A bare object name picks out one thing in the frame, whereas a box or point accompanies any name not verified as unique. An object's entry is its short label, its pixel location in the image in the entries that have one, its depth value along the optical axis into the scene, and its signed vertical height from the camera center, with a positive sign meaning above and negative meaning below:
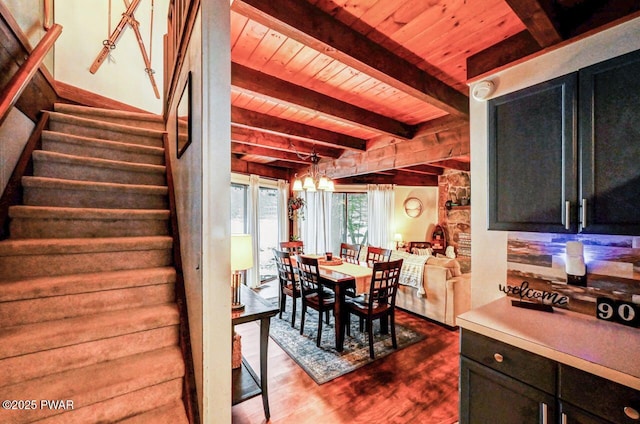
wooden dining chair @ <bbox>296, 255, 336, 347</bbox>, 3.01 -0.98
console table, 1.78 -1.20
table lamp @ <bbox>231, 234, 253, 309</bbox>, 1.94 -0.35
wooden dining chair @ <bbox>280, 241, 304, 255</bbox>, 4.50 -0.60
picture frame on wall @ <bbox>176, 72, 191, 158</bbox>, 1.45 +0.57
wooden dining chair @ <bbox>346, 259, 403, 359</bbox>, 2.74 -0.97
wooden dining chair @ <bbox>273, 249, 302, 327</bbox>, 3.42 -0.90
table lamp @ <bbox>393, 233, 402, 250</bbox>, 7.00 -0.70
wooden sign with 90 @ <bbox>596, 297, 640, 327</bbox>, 1.30 -0.51
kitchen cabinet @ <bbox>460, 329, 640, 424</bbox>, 0.97 -0.75
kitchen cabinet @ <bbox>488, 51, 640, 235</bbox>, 1.19 +0.29
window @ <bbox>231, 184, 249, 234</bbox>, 5.22 +0.08
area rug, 2.58 -1.52
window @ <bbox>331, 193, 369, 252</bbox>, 6.85 -0.17
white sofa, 3.40 -1.06
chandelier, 3.75 +0.40
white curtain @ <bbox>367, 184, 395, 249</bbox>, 6.90 -0.07
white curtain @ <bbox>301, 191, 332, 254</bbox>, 6.27 -0.27
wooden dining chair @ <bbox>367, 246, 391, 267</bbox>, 3.86 -0.66
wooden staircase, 1.21 -0.46
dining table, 2.94 -0.83
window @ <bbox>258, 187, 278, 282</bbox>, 5.70 -0.33
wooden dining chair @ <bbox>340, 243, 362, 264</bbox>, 4.35 -0.69
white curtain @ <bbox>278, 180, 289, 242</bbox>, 5.76 +0.04
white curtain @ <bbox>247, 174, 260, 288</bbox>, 5.26 -0.12
